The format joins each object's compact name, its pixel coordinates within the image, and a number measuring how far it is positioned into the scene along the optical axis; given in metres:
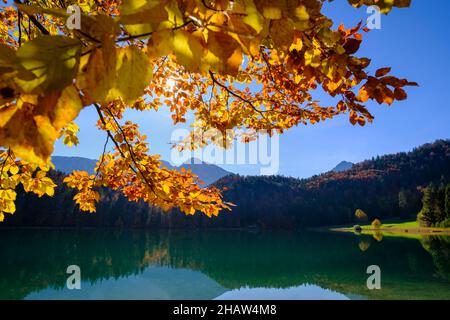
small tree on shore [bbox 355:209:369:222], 102.06
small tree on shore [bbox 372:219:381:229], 90.00
